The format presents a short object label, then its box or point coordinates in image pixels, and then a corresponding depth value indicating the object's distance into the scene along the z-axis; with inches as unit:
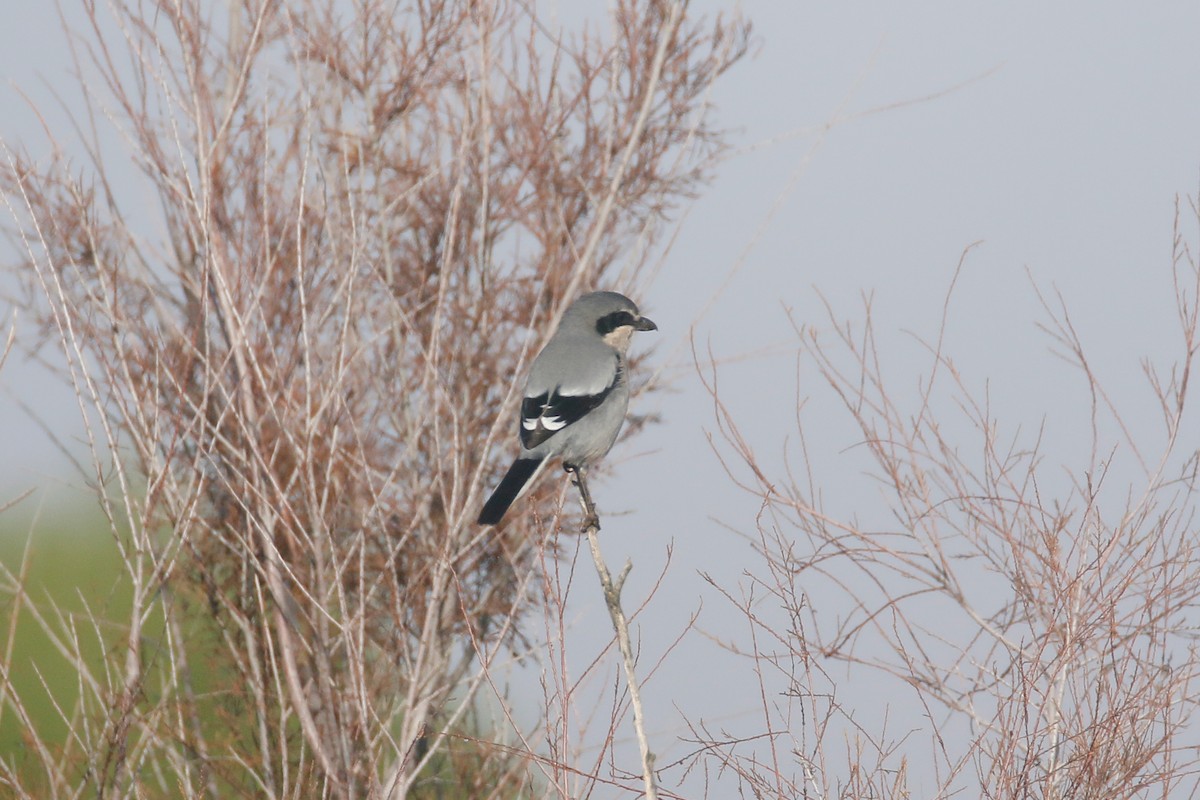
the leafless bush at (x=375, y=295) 413.7
